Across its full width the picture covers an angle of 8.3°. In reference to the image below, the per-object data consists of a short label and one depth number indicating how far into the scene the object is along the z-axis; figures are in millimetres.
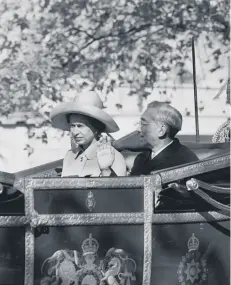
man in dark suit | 9402
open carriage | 8380
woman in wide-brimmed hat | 9031
